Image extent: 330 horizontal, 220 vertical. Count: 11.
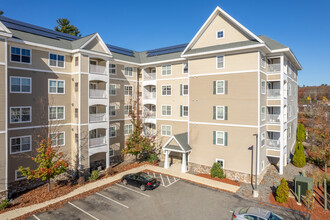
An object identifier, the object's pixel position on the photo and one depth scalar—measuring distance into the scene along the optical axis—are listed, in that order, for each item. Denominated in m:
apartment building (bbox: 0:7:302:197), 19.53
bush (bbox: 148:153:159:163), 27.87
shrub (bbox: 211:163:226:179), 21.78
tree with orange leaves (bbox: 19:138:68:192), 17.31
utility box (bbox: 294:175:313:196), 17.39
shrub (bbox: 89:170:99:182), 21.73
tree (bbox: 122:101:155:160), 26.38
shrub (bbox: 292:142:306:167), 25.38
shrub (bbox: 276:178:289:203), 16.81
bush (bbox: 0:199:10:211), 15.84
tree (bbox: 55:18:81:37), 44.94
